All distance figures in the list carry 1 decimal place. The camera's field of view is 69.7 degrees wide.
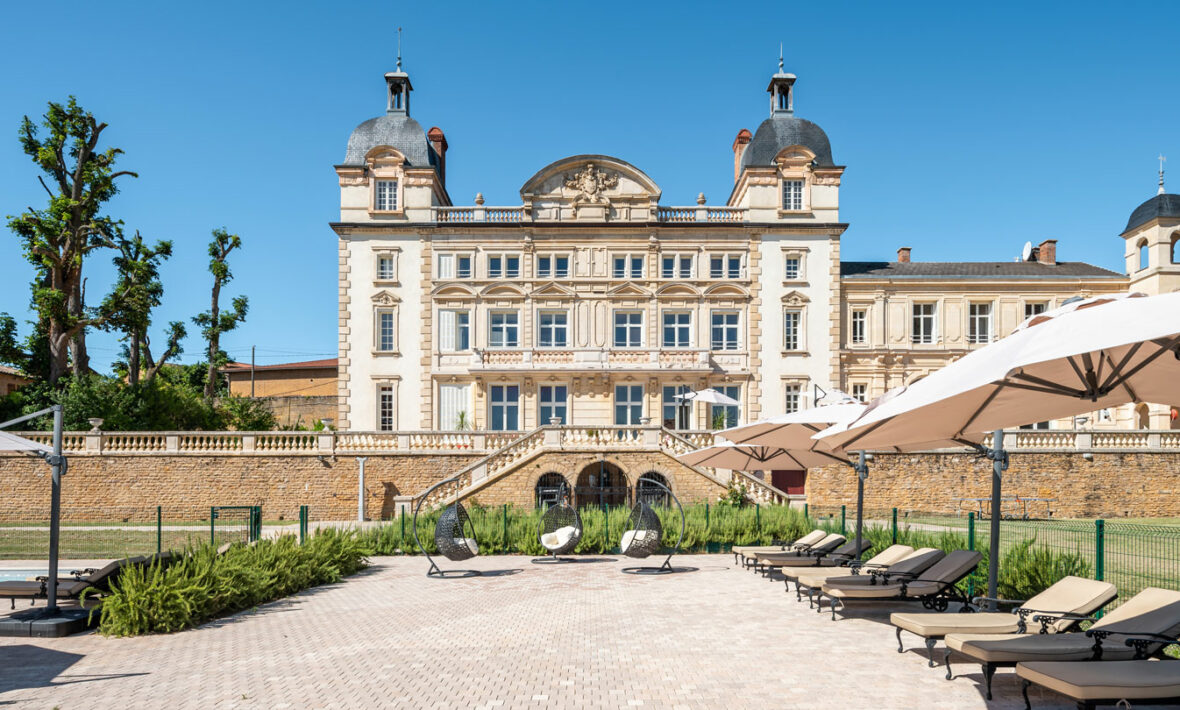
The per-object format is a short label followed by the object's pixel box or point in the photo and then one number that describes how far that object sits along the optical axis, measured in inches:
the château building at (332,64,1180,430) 1349.7
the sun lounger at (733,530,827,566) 600.0
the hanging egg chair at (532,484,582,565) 655.1
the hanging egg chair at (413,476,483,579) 598.2
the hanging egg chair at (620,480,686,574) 613.3
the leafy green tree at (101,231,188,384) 1253.7
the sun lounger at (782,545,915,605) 453.4
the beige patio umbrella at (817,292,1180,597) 201.2
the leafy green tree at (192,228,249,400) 1517.0
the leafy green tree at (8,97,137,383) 1210.6
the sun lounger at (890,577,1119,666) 302.0
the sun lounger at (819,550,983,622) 401.7
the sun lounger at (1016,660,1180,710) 222.4
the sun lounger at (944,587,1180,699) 265.1
